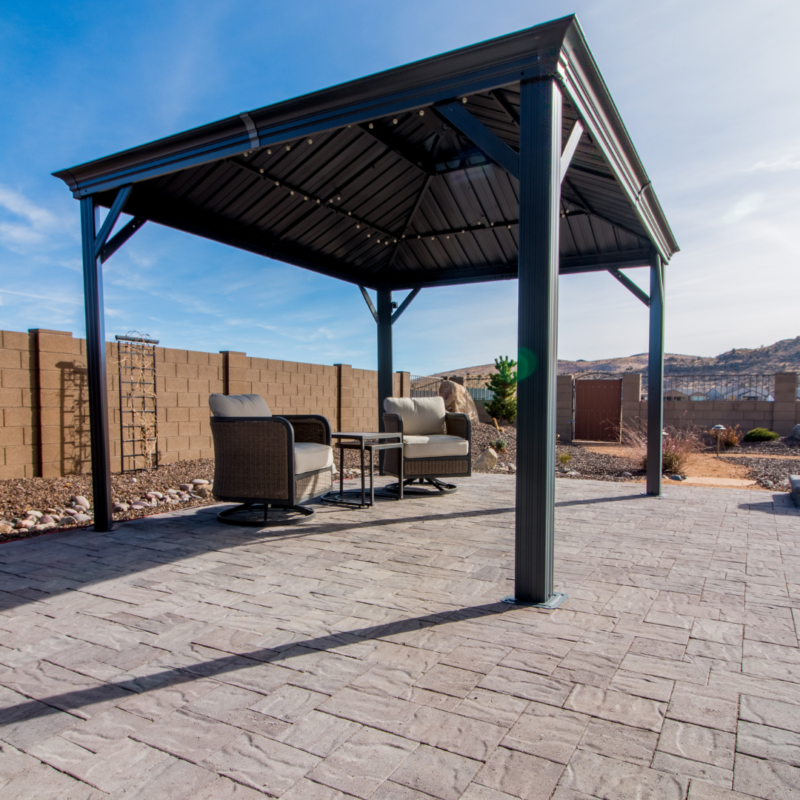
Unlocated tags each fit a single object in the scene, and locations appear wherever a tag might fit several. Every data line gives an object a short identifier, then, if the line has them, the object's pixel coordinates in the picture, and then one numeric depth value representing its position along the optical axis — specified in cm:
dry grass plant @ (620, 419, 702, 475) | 788
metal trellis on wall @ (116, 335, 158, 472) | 672
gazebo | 245
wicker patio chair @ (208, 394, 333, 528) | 393
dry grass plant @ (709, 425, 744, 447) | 1116
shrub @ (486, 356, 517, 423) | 1321
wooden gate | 1279
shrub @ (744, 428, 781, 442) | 1147
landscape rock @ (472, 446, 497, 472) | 819
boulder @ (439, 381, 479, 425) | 1347
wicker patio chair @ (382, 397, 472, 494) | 514
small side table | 465
